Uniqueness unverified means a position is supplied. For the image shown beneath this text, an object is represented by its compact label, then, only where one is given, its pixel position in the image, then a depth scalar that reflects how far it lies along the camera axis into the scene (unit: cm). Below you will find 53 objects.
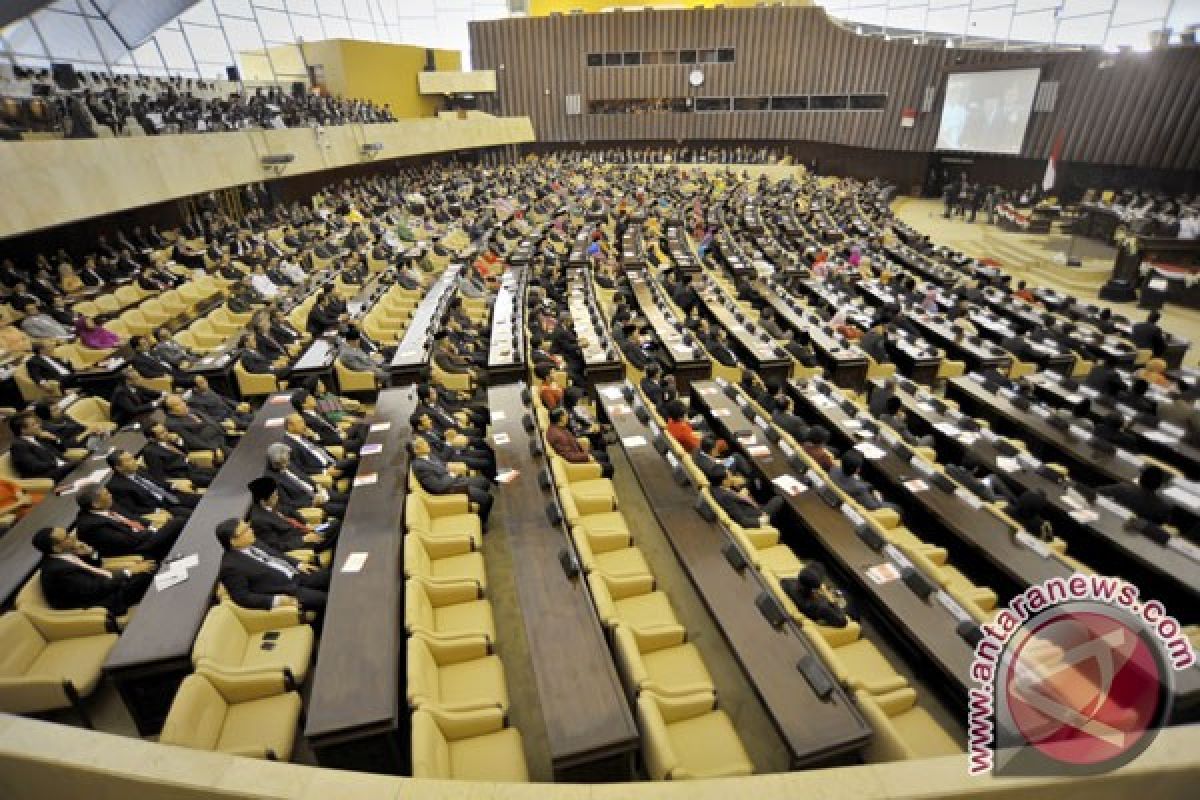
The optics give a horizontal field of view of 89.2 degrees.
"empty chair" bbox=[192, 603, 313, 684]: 363
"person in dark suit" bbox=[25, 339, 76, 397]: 725
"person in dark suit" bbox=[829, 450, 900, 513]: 538
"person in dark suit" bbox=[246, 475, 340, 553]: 486
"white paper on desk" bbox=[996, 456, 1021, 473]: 581
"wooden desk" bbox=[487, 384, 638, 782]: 315
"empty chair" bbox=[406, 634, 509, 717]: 341
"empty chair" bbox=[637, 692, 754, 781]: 305
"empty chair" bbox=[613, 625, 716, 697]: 354
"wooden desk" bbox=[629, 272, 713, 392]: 850
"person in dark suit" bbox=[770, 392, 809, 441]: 645
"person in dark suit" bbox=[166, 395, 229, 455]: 632
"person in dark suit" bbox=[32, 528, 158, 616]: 418
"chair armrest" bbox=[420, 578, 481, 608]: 429
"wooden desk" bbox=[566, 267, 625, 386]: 830
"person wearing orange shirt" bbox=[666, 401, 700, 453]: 655
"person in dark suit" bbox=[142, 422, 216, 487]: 580
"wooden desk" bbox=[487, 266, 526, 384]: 815
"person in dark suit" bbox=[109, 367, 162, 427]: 694
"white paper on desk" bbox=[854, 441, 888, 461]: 602
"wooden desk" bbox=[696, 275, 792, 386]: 853
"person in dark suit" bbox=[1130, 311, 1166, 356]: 866
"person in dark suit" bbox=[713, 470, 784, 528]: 518
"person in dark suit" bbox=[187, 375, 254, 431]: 689
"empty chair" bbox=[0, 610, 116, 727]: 355
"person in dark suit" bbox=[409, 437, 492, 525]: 548
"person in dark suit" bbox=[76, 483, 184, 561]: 468
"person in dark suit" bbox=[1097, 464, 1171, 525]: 506
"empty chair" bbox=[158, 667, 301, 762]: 317
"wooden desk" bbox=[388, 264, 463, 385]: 822
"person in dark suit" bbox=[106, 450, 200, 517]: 520
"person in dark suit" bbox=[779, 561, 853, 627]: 404
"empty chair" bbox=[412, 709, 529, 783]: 311
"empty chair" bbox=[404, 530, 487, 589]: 447
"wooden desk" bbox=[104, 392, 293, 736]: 366
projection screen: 1988
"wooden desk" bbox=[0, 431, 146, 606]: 438
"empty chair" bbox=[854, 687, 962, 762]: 317
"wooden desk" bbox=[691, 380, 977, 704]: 372
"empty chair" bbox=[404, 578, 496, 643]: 393
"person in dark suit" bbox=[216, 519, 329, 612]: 414
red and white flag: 1474
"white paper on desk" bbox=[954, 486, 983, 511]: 517
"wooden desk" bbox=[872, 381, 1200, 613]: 438
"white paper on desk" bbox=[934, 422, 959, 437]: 655
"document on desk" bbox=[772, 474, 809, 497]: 547
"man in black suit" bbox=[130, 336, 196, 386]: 778
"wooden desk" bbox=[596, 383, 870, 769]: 316
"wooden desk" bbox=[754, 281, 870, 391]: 860
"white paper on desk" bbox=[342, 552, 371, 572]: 439
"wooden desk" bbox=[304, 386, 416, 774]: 323
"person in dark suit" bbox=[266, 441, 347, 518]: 539
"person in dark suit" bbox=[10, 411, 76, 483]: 575
